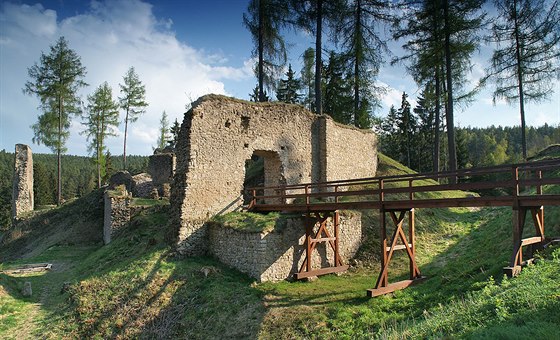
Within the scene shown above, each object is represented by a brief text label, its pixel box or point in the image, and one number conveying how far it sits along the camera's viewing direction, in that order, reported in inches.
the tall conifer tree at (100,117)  1275.8
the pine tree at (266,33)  900.6
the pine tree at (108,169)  1696.4
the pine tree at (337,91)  1024.2
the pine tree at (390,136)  1702.8
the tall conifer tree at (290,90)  1546.0
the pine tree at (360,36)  895.7
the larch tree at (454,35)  776.3
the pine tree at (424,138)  1611.7
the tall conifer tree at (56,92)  1062.4
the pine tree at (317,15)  859.4
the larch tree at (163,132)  1797.5
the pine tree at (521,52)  804.6
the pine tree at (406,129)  1642.5
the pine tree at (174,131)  1851.1
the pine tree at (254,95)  1563.7
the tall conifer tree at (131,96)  1304.1
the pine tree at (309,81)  1242.3
